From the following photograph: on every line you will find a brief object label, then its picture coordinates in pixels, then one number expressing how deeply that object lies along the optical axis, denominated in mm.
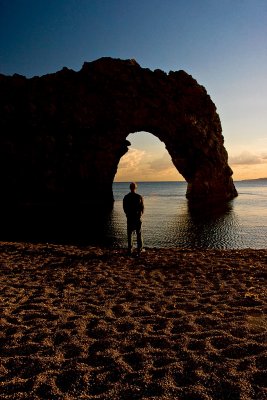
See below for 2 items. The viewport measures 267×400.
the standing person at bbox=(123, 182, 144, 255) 14453
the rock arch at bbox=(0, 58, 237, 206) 59781
